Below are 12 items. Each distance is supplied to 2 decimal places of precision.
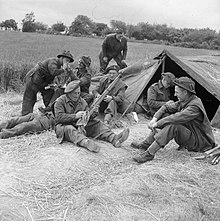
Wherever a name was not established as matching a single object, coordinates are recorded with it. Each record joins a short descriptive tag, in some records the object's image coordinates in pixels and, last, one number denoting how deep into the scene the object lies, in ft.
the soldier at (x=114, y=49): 30.88
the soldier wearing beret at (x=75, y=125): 18.24
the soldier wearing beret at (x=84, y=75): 24.12
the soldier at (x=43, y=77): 22.80
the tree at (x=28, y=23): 137.18
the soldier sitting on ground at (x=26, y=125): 20.38
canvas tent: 26.02
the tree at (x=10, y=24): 162.09
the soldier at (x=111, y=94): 24.40
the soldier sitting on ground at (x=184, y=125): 16.99
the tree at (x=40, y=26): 147.13
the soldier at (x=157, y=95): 25.02
